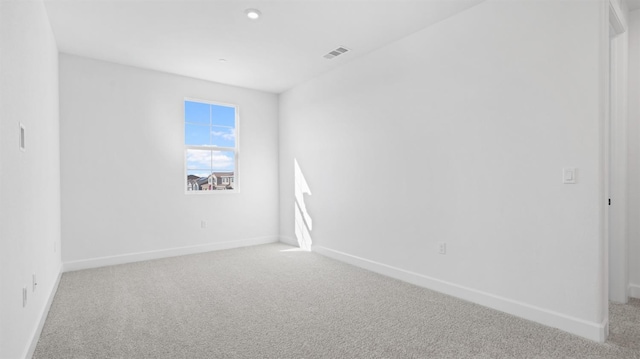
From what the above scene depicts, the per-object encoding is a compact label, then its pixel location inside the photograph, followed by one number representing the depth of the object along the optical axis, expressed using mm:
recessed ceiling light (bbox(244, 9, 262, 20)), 3061
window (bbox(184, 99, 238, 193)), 5090
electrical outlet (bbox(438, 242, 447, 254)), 3219
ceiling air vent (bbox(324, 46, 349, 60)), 3944
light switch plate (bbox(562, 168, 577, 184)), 2373
